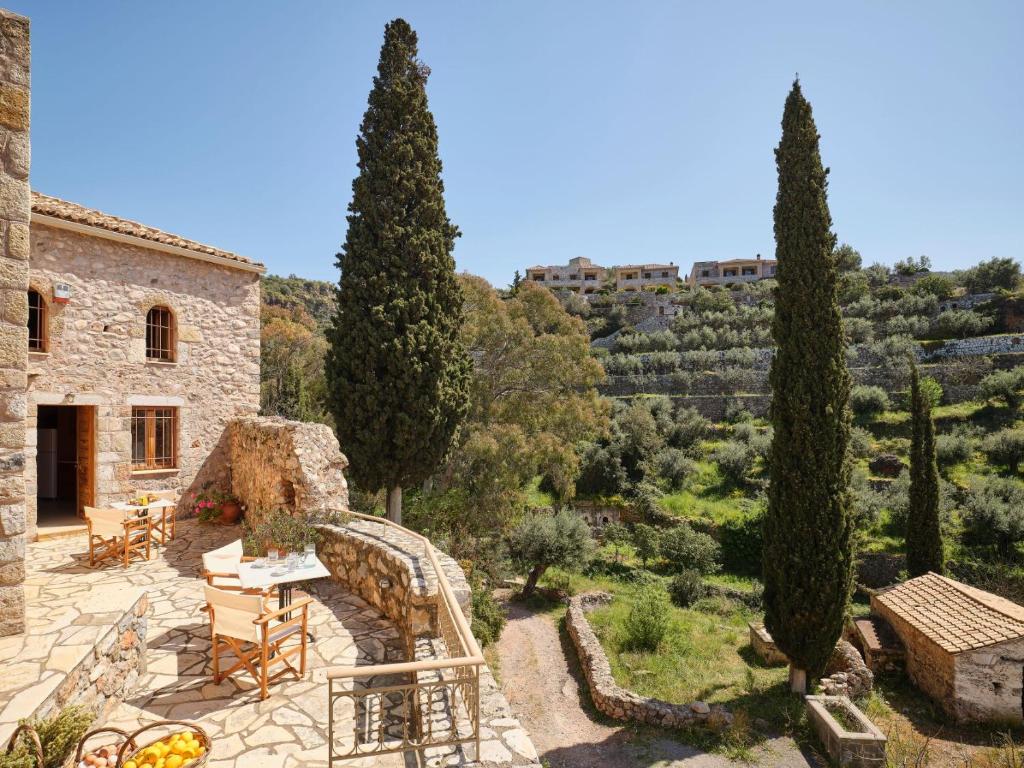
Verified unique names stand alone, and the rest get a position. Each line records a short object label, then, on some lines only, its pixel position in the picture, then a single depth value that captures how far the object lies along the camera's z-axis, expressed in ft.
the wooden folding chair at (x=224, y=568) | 17.39
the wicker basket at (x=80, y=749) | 9.15
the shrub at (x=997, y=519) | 53.21
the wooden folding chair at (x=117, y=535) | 22.90
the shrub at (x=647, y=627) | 39.83
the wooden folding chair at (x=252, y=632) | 13.61
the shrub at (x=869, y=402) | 89.35
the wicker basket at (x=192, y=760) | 9.32
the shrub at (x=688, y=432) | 91.25
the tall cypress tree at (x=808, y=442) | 31.01
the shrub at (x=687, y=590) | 51.83
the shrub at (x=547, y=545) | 51.16
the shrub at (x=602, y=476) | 75.77
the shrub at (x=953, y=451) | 70.69
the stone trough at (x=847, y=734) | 25.36
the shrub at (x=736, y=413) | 100.12
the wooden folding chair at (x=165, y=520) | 25.98
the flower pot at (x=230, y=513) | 31.99
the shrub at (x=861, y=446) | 77.41
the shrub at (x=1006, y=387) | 83.10
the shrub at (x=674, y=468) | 77.15
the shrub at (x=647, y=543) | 60.75
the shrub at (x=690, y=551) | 57.47
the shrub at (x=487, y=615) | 37.01
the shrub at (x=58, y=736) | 8.78
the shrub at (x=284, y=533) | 20.80
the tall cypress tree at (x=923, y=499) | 45.78
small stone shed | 31.37
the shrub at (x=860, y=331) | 117.00
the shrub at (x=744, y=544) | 60.95
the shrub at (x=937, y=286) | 128.88
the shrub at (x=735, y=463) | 76.69
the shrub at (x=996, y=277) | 130.41
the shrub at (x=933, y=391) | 87.61
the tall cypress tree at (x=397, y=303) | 36.99
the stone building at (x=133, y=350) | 29.01
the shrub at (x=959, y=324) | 107.45
